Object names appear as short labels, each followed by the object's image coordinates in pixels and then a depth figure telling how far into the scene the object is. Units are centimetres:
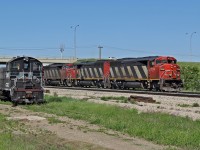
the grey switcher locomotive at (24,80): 2433
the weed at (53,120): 1606
